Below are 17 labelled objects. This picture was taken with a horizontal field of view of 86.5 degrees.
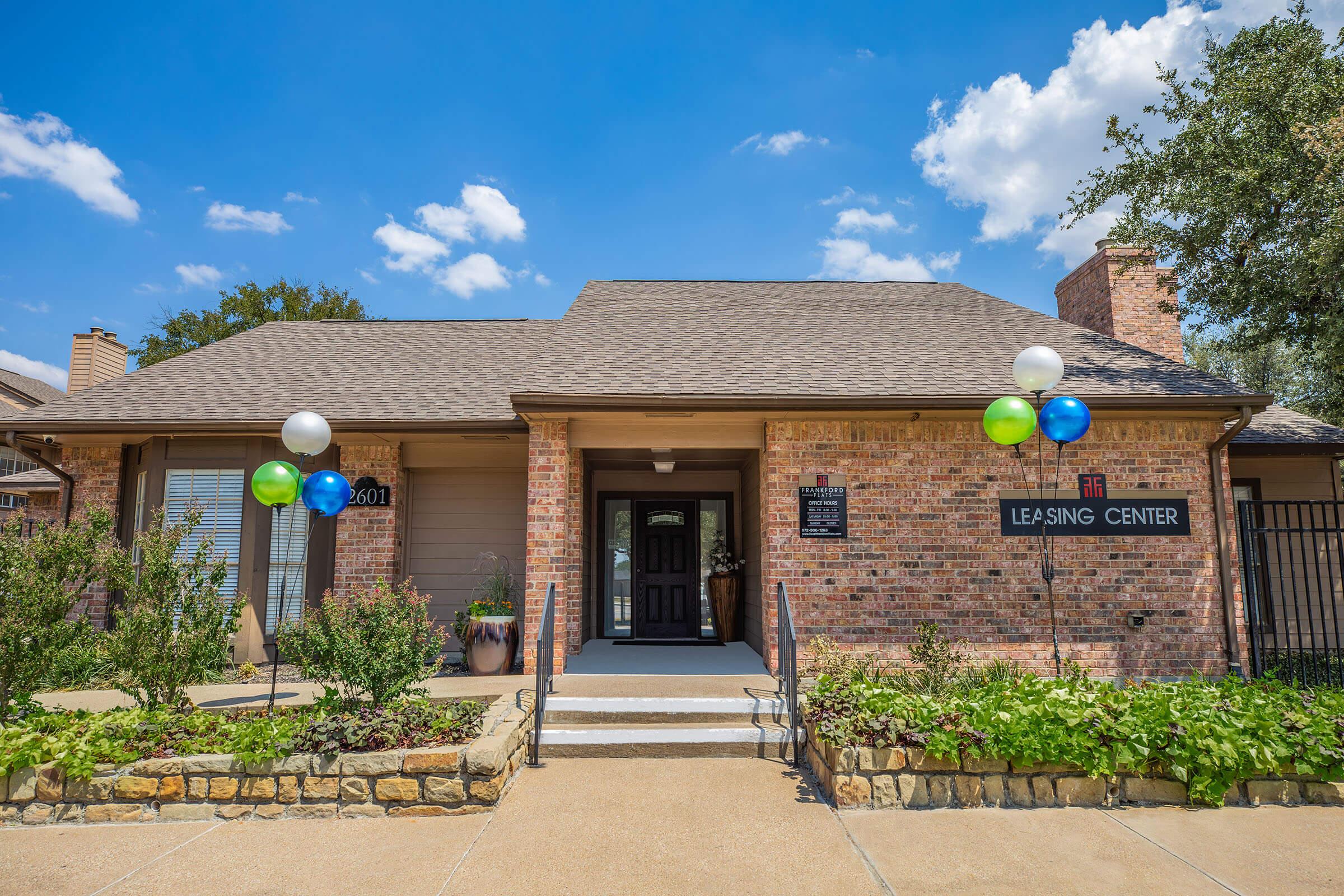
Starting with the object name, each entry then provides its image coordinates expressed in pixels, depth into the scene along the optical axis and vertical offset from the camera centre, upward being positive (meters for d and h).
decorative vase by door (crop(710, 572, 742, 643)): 9.63 -0.89
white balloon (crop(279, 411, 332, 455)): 5.88 +0.87
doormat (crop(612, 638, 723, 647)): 9.12 -1.36
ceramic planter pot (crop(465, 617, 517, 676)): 6.88 -1.05
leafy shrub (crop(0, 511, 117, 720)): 4.60 -0.33
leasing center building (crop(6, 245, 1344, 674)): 6.75 +0.83
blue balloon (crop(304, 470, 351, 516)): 6.20 +0.40
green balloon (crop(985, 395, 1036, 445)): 5.57 +0.89
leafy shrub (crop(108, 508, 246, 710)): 4.68 -0.58
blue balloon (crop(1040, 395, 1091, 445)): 5.58 +0.90
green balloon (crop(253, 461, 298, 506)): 5.76 +0.44
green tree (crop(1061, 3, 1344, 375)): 7.79 +3.99
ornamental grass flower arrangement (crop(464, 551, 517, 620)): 7.09 -0.56
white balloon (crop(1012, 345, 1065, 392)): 5.62 +1.30
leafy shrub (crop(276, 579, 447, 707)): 4.59 -0.70
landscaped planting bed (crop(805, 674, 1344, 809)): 4.14 -1.30
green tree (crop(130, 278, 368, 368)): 21.48 +6.68
